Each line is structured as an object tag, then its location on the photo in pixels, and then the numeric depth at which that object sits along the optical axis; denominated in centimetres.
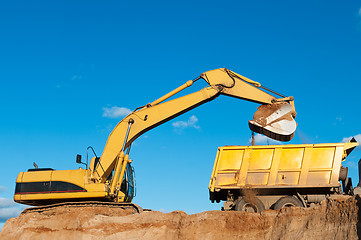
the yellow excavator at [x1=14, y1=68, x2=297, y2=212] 1509
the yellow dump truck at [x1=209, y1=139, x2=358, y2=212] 1516
